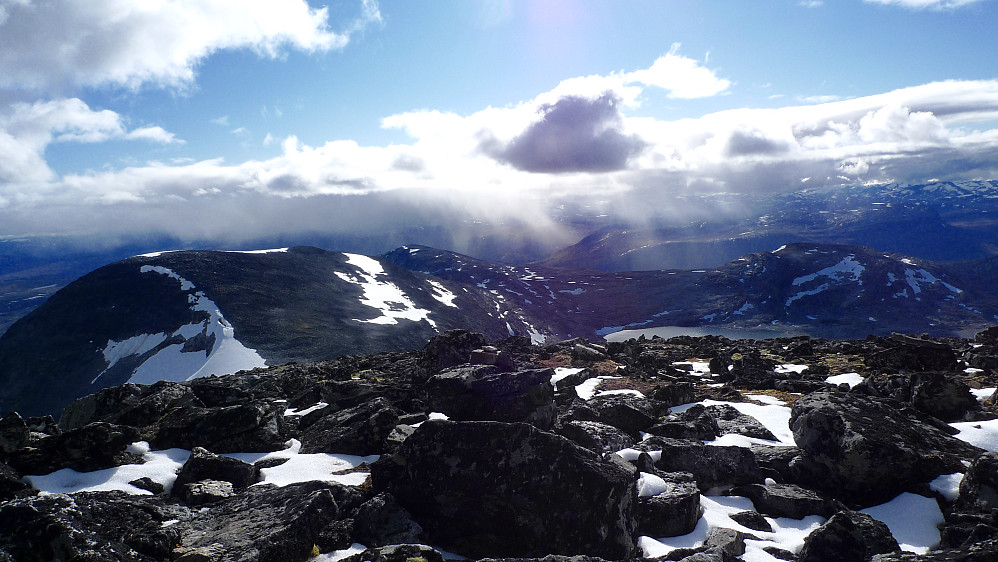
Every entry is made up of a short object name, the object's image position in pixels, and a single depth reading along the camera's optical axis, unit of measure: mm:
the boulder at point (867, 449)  11656
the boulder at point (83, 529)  6914
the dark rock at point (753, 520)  10578
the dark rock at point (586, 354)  35781
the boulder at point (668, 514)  10062
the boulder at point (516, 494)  8812
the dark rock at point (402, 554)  7469
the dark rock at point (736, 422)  15914
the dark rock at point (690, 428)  15430
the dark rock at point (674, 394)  20641
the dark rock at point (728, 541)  8992
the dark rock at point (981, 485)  9719
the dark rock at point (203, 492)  10625
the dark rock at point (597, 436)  13375
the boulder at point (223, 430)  14359
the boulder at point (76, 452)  11641
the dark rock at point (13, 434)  12228
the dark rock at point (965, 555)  6806
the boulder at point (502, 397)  12930
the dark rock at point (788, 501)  11016
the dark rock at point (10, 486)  9592
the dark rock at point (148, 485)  11102
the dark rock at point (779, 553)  9139
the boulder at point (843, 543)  8594
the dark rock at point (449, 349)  26359
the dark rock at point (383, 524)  9039
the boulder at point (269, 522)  8125
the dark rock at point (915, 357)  26234
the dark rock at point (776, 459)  13055
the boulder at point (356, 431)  14219
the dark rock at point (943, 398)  16562
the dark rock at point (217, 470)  11703
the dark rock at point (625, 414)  16781
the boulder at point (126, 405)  17375
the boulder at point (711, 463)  12484
